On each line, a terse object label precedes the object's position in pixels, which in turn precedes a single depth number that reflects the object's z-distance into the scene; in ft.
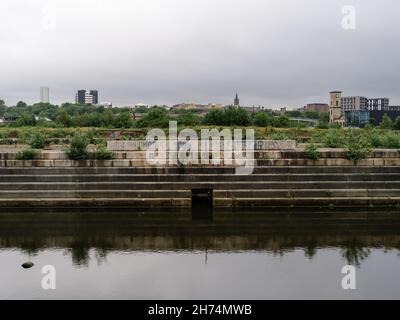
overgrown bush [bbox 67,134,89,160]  73.36
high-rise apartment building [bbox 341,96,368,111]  645.10
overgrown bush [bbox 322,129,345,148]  81.12
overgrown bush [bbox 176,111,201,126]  225.15
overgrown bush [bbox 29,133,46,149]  79.51
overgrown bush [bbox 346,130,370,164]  73.41
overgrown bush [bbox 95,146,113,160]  73.10
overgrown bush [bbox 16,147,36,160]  72.84
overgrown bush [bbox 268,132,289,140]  84.06
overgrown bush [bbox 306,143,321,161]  73.00
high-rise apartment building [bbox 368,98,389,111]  626.31
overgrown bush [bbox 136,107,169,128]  214.90
